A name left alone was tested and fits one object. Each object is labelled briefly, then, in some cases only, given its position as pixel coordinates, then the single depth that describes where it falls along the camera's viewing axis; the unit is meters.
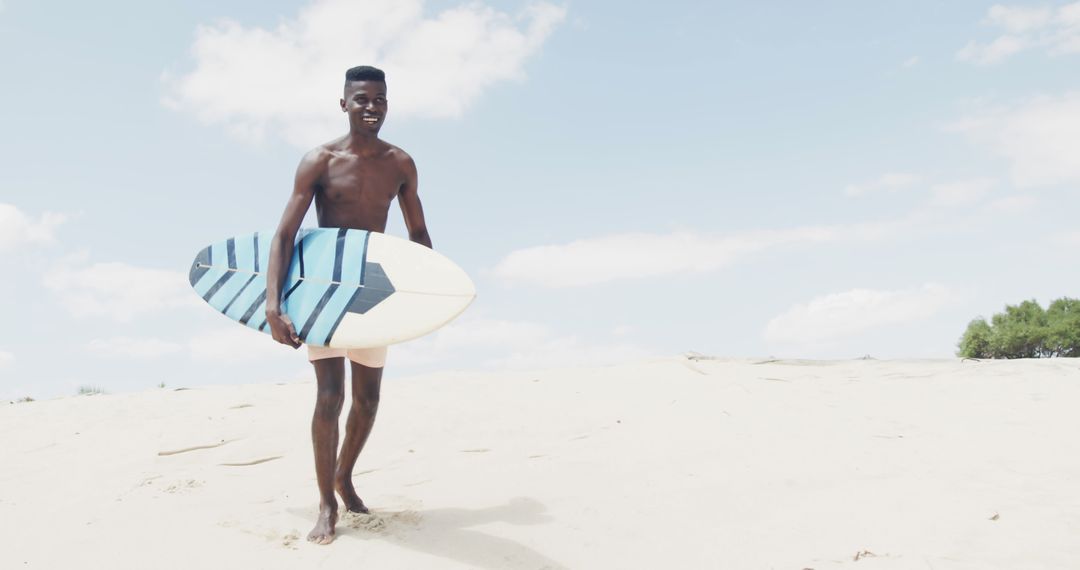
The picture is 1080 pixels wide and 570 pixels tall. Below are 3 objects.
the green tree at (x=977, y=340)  21.84
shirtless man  3.47
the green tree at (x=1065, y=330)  19.88
